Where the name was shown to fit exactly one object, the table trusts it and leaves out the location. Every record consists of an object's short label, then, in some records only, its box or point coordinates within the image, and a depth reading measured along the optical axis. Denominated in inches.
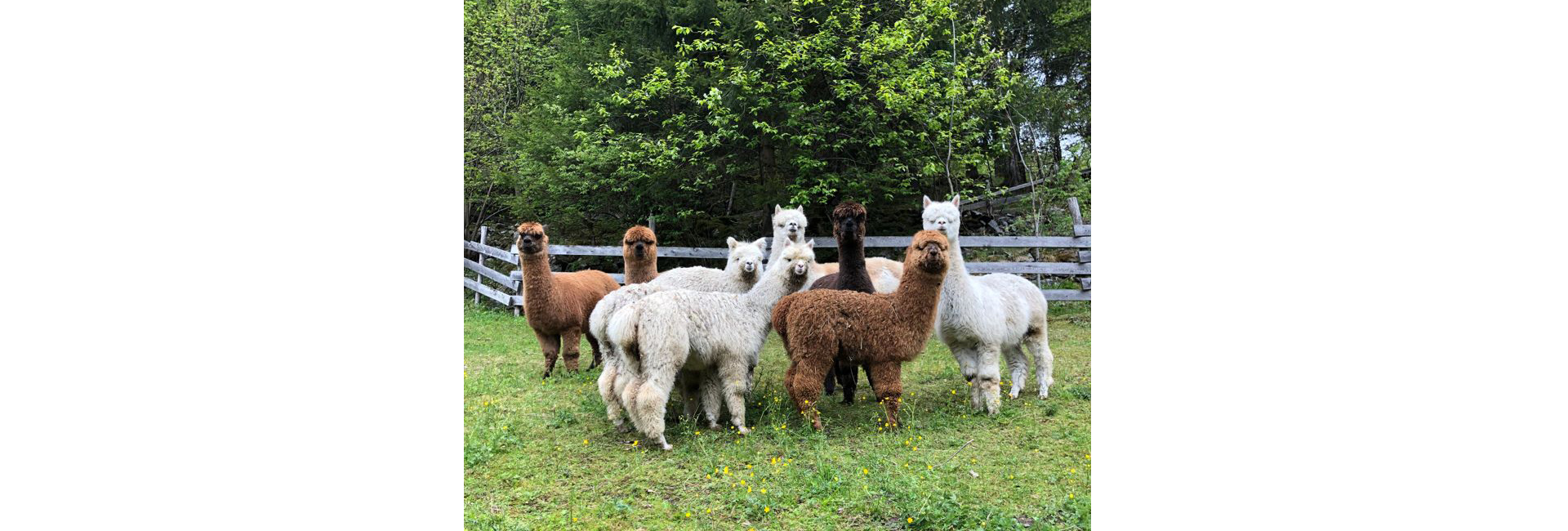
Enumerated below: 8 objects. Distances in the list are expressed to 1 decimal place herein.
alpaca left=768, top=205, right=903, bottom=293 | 193.9
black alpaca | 190.5
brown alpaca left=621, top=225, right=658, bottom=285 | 199.0
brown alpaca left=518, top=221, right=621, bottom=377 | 209.6
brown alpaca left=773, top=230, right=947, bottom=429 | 186.7
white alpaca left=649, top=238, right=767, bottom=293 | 199.6
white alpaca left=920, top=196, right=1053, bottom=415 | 197.3
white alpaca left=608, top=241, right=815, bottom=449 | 183.5
